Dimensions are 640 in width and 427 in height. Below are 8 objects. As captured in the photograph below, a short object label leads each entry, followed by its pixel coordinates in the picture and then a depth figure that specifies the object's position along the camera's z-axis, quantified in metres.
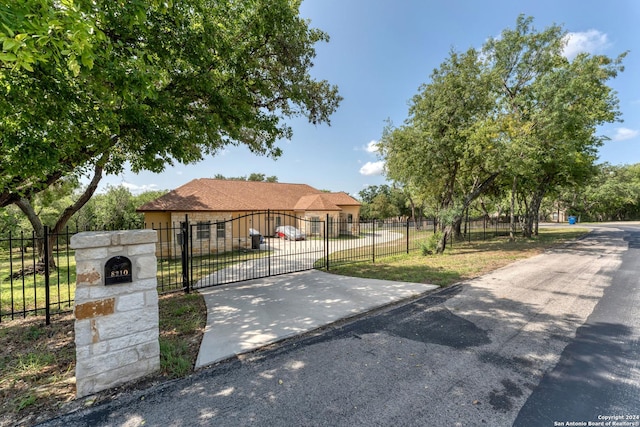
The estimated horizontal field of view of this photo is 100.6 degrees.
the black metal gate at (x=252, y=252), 8.74
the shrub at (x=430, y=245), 12.89
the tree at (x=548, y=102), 12.37
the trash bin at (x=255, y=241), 17.08
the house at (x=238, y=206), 15.38
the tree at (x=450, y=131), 11.54
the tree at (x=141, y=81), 3.26
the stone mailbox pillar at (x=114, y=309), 2.89
